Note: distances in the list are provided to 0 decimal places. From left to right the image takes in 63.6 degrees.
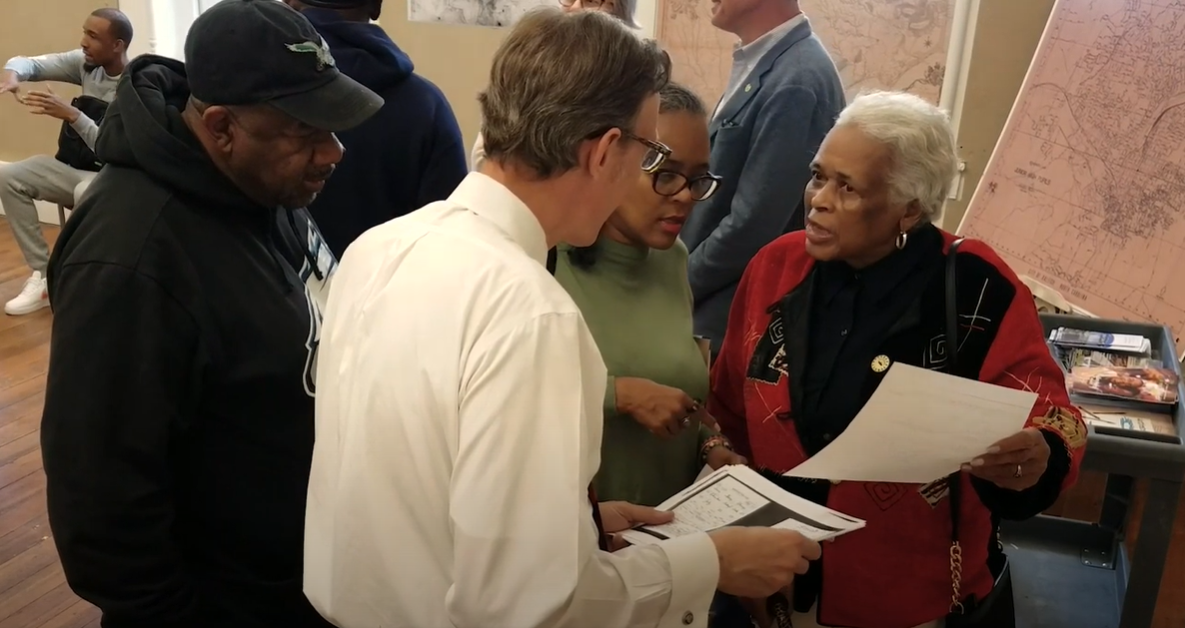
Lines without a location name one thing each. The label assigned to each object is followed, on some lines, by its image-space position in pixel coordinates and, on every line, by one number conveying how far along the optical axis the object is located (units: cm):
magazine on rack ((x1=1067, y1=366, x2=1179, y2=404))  209
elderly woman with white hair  154
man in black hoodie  119
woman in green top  155
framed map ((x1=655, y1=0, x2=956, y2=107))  344
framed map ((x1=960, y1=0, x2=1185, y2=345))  287
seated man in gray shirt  454
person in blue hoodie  193
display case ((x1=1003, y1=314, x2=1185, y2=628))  191
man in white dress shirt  86
